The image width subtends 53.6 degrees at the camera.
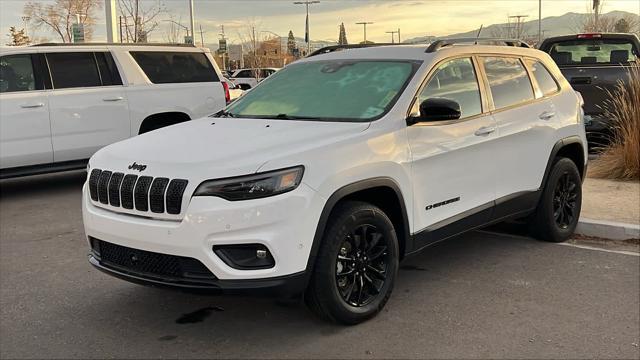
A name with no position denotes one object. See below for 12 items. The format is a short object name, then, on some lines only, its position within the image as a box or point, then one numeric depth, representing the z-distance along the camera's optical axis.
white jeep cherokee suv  3.53
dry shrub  8.33
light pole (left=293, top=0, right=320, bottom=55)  52.53
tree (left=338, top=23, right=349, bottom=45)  76.00
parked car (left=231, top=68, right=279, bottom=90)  34.34
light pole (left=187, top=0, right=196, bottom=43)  29.04
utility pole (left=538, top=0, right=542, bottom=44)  50.22
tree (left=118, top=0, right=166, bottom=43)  23.17
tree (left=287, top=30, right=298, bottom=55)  55.38
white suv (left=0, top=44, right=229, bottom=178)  8.27
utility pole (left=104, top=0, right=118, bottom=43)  14.68
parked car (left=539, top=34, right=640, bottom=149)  9.78
